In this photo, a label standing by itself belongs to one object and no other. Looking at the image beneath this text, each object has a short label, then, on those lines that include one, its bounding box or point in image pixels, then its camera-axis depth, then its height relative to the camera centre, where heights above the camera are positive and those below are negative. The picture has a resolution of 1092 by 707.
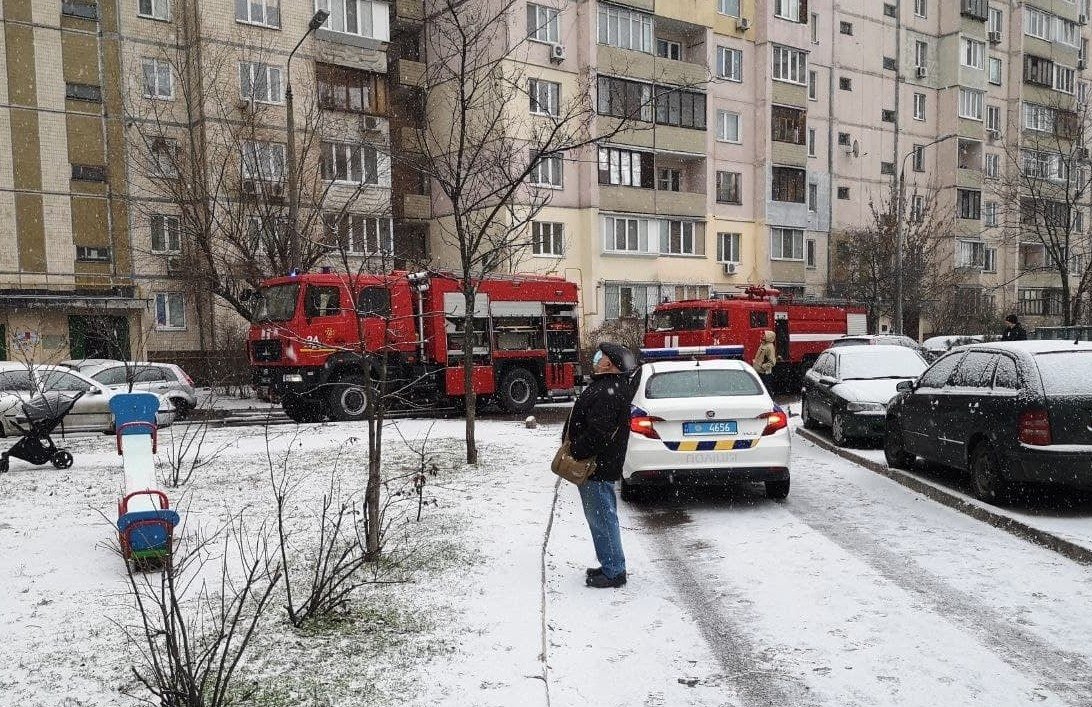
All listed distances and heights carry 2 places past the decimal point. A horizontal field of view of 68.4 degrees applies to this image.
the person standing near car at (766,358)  19.69 -1.37
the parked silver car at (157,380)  17.91 -1.51
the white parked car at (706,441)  8.20 -1.41
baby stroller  10.58 -1.72
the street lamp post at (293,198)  17.36 +2.51
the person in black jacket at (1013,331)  16.94 -0.70
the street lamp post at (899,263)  32.12 +1.50
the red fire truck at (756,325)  22.27 -0.62
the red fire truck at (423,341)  16.84 -0.72
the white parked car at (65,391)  15.35 -1.58
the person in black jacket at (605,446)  5.73 -1.00
